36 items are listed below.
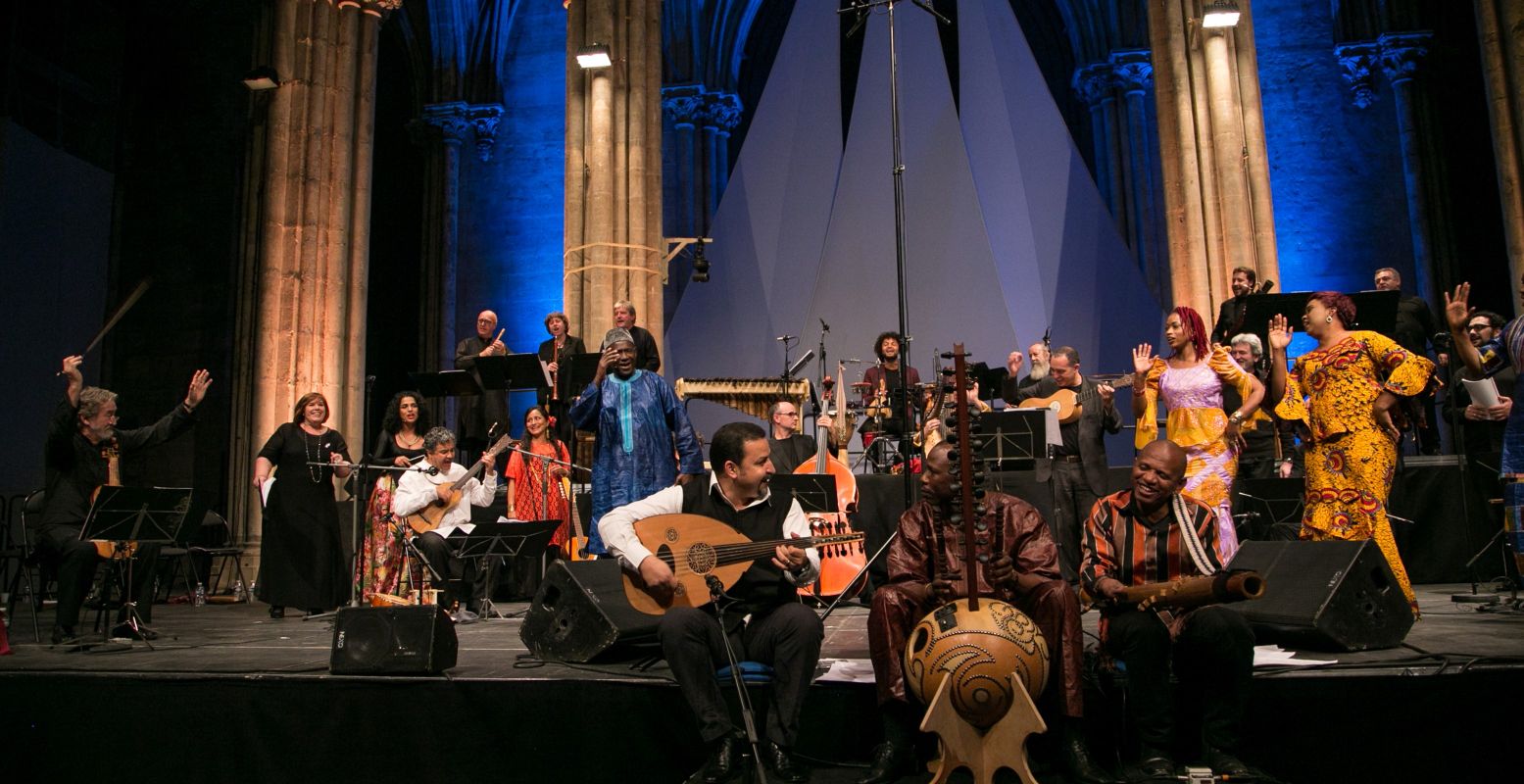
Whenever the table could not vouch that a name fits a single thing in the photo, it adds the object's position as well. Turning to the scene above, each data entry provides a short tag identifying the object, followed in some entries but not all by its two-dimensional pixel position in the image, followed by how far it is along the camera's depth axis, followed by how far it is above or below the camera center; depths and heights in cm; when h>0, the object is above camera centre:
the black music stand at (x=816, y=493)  767 +19
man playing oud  423 -34
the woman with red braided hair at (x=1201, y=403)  620 +62
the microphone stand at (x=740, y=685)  394 -62
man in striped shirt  404 -42
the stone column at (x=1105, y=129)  1927 +671
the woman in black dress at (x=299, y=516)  872 +16
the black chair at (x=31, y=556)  701 -7
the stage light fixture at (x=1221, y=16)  1143 +505
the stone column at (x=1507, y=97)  1017 +373
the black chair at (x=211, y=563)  1146 -27
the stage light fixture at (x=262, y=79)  1236 +509
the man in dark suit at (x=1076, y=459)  834 +42
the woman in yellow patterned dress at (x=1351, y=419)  588 +47
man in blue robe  668 +58
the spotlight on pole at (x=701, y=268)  1258 +289
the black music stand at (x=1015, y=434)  738 +54
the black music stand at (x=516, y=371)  962 +137
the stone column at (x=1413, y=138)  1583 +524
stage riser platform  429 -85
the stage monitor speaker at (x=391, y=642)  493 -48
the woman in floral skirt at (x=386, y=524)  829 +7
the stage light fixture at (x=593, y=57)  1178 +496
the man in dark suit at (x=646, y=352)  966 +152
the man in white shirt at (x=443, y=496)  798 +26
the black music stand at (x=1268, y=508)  823 +0
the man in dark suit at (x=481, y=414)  1159 +128
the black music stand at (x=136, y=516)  680 +15
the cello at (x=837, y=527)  763 -5
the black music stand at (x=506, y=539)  761 -6
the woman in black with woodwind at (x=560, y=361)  986 +153
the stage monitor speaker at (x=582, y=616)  523 -42
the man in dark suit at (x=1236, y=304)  854 +158
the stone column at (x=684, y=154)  1998 +671
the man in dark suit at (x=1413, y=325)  928 +148
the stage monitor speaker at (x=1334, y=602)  489 -43
